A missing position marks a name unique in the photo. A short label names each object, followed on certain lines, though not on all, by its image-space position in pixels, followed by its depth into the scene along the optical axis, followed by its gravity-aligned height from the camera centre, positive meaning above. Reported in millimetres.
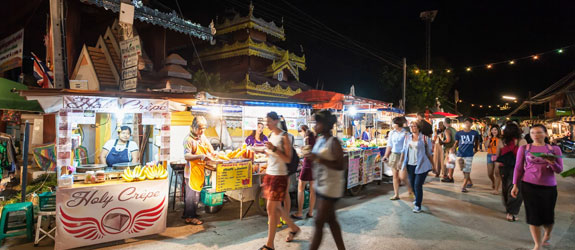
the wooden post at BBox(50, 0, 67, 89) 5867 +1617
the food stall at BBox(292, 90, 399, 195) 7441 -431
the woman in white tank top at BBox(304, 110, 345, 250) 3430 -665
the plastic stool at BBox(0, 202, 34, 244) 4355 -1490
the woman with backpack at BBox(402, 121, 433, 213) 5918 -610
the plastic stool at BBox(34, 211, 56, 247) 4296 -1630
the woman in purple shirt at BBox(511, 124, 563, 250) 3918 -703
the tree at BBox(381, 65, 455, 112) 26656 +4101
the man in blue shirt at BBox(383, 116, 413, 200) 6883 -510
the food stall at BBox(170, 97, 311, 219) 5277 -664
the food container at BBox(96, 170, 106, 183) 4578 -826
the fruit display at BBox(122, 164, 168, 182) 4677 -809
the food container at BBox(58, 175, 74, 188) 4180 -841
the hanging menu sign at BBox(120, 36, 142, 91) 5602 +1234
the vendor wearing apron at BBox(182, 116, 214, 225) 5211 -749
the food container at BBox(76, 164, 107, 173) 5398 -829
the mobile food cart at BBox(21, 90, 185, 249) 4207 -946
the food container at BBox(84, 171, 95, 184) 4539 -851
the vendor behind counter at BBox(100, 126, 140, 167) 6051 -554
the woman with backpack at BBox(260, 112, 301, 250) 3955 -662
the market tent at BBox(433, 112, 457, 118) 16875 +862
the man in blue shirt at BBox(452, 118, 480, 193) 8031 -469
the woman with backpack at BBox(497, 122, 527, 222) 5824 -500
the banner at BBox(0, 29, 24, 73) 7492 +1886
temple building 19453 +4925
